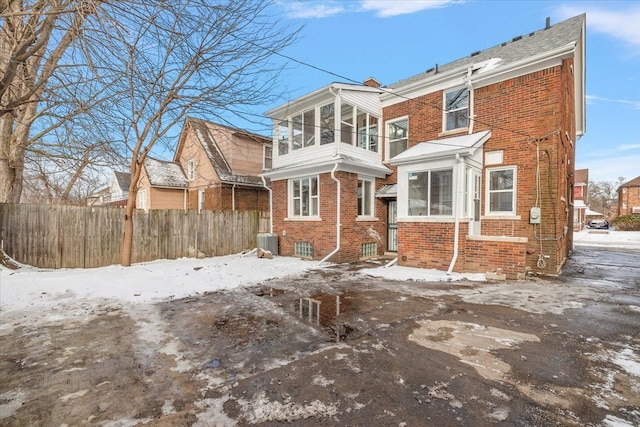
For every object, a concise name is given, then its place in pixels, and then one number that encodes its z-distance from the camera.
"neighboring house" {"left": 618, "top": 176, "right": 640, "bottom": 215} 39.69
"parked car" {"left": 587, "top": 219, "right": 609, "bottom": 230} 35.10
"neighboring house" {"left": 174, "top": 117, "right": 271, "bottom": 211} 16.77
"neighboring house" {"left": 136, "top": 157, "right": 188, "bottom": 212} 18.52
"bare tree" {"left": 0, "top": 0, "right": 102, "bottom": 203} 3.97
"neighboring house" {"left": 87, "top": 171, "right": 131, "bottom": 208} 32.22
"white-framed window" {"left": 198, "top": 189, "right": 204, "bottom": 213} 18.41
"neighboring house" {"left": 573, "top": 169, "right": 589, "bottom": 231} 32.69
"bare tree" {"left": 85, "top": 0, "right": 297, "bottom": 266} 6.50
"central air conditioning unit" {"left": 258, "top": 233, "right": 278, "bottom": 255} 12.47
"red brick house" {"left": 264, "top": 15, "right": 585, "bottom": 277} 8.46
